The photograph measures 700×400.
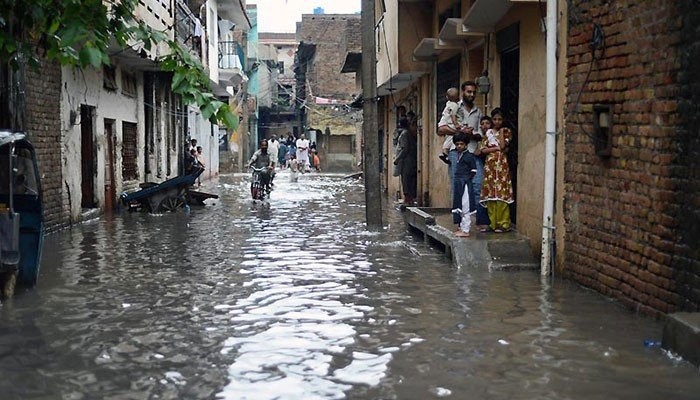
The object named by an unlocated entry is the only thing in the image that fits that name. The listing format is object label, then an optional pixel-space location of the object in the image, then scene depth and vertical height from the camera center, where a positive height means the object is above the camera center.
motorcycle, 21.34 -0.89
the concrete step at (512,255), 9.44 -1.21
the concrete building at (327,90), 51.62 +3.90
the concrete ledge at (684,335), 5.38 -1.23
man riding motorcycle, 21.50 -0.40
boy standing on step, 10.37 -0.47
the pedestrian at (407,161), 18.12 -0.27
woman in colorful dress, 10.15 -0.40
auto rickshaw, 7.89 -0.50
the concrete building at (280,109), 59.94 +2.80
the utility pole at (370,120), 13.77 +0.47
